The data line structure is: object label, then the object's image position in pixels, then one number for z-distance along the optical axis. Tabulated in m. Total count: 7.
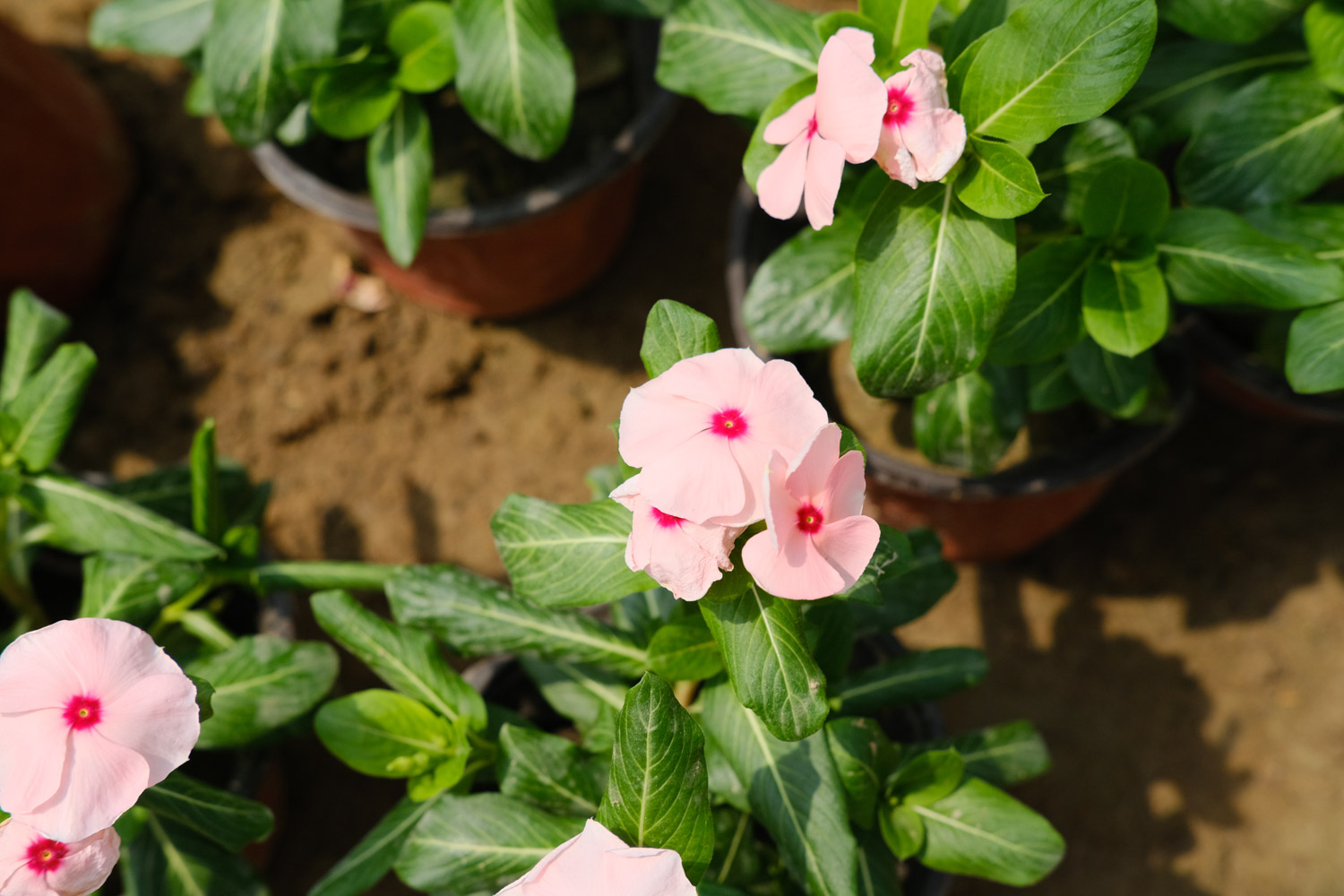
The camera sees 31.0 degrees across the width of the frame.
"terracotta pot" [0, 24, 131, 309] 0.84
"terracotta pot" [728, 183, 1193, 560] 0.70
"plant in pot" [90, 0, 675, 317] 0.65
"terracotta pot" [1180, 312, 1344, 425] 0.72
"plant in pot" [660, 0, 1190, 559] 0.53
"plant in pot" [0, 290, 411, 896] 0.51
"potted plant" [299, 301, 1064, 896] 0.49
